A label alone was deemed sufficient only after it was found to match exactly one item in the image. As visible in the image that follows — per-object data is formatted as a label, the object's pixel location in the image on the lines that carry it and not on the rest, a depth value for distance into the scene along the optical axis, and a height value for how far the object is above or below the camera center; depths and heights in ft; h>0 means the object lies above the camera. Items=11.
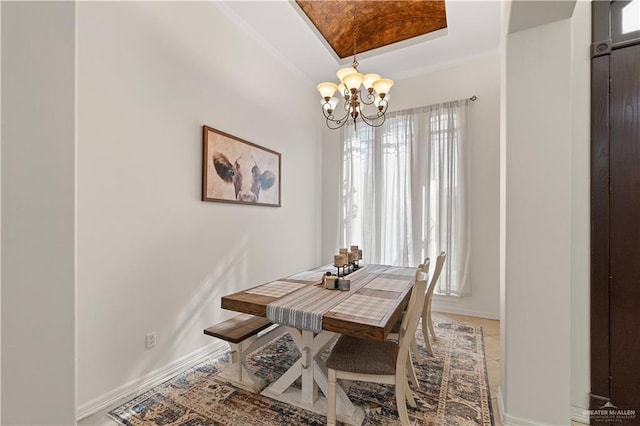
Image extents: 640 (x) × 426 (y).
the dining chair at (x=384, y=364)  5.01 -2.80
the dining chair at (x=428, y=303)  8.00 -2.72
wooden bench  6.49 -3.22
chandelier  7.69 +3.57
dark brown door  5.27 -0.03
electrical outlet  6.86 -3.18
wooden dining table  4.91 -1.89
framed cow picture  8.43 +1.44
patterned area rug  5.59 -4.17
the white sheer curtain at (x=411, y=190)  11.77 +1.08
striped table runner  5.07 -1.87
